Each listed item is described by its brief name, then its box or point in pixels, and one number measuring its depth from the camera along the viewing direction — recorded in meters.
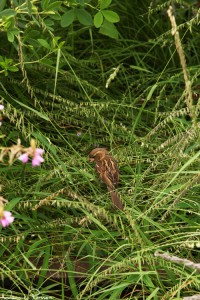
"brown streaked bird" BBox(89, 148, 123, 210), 7.16
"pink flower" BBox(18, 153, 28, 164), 4.56
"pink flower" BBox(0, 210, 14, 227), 4.40
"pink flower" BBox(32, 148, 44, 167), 4.52
